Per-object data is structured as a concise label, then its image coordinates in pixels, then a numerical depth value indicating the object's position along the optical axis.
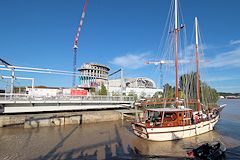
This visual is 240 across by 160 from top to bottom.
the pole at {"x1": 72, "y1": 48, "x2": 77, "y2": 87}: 93.78
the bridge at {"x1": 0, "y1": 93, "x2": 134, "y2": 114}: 30.53
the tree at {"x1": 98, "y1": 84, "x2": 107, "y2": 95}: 71.93
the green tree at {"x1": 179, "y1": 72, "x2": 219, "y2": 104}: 53.98
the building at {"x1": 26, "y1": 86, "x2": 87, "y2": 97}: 53.94
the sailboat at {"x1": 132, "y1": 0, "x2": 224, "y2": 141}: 21.61
